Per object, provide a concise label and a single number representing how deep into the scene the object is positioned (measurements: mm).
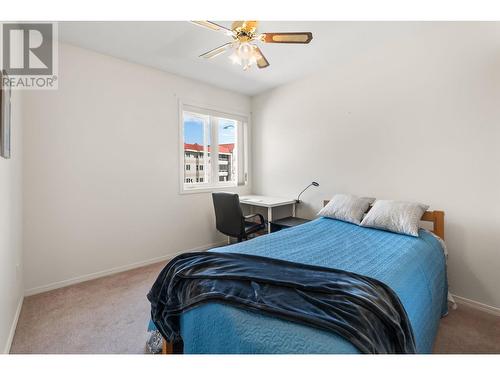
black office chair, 2895
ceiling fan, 1792
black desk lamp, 3352
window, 3584
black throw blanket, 956
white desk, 3275
